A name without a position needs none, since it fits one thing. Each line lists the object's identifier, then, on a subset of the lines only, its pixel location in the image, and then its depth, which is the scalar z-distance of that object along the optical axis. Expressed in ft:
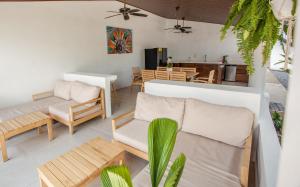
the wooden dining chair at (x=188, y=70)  16.34
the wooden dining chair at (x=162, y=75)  14.99
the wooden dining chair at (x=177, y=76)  14.23
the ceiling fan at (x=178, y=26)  18.85
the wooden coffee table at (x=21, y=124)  7.75
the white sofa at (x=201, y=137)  4.87
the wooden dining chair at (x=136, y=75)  18.68
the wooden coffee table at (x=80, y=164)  5.13
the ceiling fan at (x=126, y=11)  11.86
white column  2.08
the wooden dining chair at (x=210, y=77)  14.66
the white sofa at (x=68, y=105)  10.16
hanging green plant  2.31
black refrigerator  22.36
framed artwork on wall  18.12
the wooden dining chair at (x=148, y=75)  15.92
